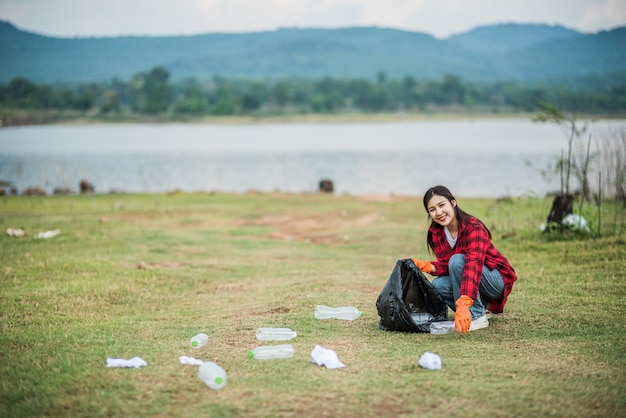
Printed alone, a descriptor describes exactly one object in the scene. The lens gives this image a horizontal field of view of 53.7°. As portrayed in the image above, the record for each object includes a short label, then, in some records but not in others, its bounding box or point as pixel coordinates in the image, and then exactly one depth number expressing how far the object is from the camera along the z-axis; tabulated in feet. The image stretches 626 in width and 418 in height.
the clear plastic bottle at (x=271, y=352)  18.62
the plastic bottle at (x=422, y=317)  21.26
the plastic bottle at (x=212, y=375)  15.80
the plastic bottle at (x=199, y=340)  19.89
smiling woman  19.92
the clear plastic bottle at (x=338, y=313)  24.18
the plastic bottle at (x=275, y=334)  21.17
